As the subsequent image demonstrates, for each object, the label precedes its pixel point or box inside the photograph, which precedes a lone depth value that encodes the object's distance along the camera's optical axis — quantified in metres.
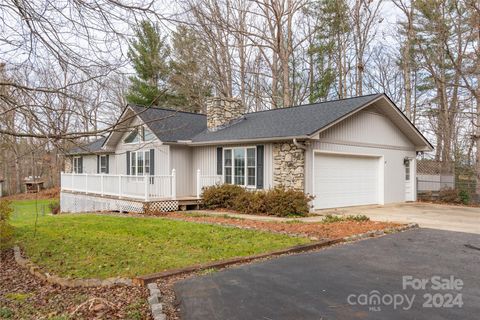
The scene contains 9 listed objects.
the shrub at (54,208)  20.02
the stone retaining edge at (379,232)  7.72
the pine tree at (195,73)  13.89
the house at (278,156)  12.33
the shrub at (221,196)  13.04
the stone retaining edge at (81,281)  4.84
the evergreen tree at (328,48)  22.88
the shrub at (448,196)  16.36
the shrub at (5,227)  7.03
